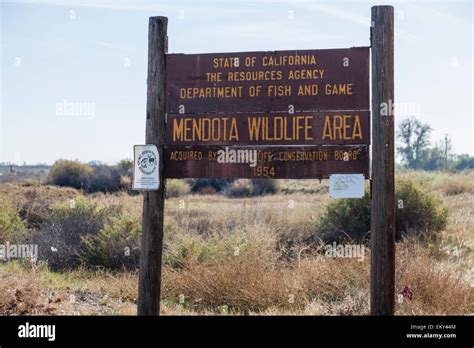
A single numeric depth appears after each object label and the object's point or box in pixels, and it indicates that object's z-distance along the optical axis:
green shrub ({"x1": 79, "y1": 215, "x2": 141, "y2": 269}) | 13.16
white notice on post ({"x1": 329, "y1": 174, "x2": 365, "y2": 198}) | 6.75
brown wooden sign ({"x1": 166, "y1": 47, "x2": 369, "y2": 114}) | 6.93
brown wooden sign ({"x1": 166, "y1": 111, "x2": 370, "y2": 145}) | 6.88
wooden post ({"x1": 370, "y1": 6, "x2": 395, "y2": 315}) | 6.64
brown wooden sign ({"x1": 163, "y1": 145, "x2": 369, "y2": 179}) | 6.87
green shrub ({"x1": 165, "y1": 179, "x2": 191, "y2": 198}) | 34.12
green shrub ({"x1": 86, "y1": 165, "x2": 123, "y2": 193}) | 34.00
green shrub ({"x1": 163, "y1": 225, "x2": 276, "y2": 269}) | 10.83
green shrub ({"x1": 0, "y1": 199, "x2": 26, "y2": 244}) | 14.60
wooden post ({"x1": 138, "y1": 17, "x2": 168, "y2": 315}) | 7.23
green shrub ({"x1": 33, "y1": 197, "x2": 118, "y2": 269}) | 13.41
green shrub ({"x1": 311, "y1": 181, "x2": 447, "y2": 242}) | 15.28
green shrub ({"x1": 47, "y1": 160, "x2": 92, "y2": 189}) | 36.06
